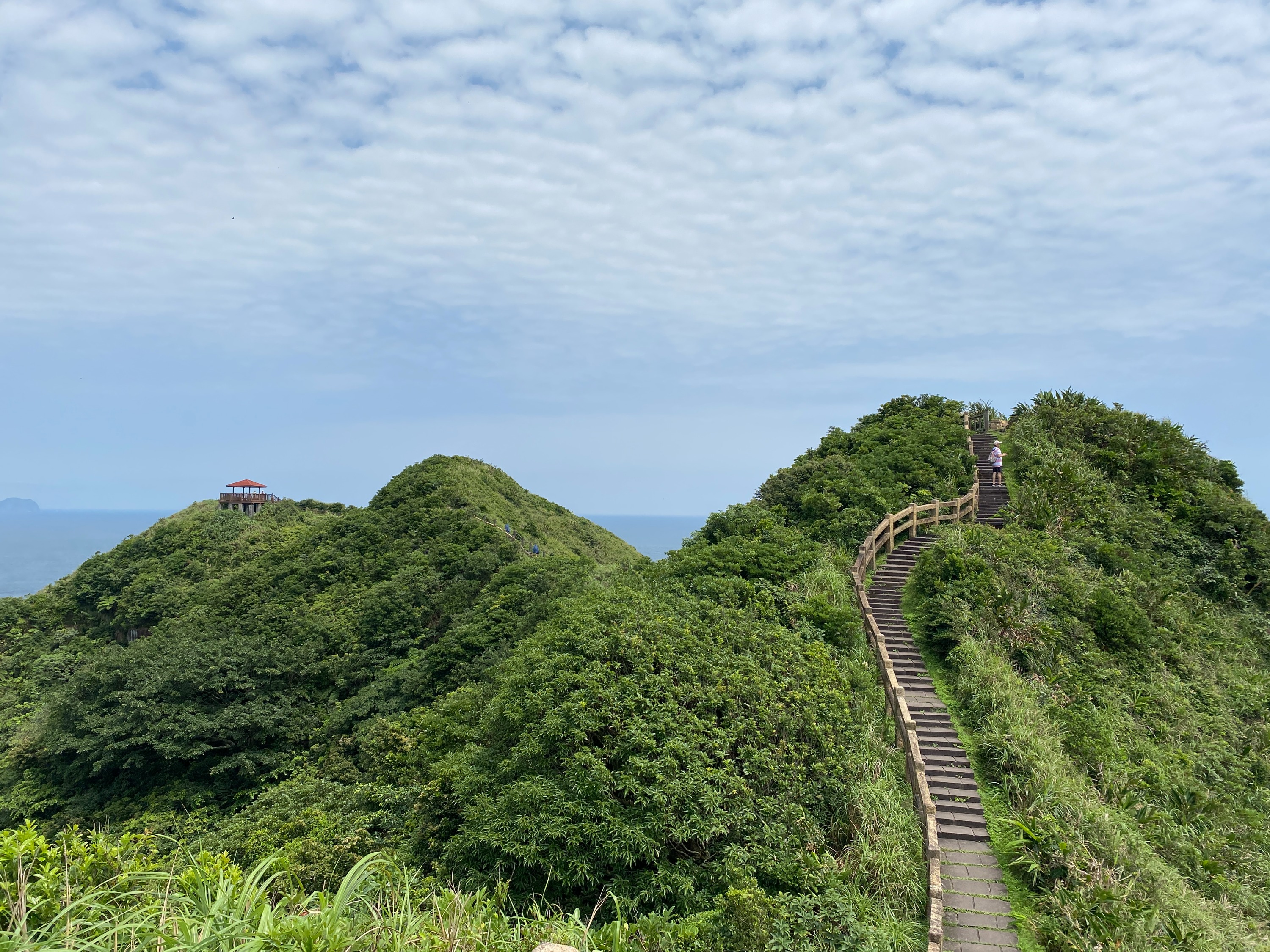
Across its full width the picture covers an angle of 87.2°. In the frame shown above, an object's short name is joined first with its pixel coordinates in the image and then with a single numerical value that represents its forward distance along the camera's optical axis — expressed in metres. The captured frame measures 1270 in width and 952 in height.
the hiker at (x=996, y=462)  26.64
